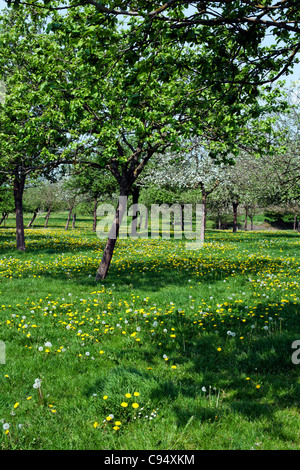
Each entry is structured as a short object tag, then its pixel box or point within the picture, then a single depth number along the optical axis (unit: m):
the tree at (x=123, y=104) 4.74
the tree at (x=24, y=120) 9.30
